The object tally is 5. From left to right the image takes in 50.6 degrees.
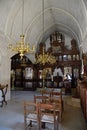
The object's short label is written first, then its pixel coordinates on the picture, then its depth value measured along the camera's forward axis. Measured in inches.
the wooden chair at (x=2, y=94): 188.6
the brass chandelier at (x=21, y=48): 152.7
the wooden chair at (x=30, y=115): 94.6
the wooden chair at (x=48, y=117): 93.1
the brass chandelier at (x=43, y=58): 231.8
